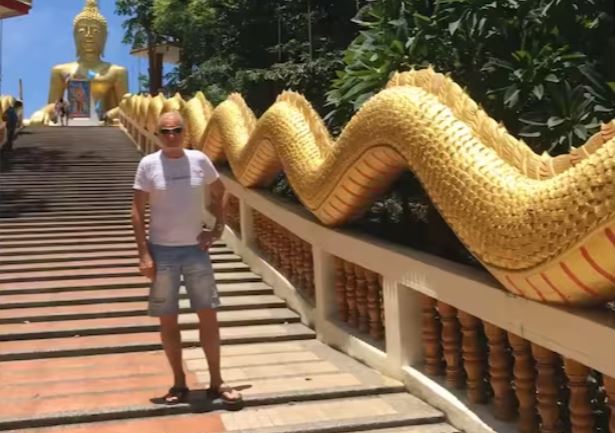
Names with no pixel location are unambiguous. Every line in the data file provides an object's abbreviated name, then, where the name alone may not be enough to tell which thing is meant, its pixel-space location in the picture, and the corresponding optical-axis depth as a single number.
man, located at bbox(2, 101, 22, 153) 14.99
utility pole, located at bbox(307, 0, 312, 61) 10.53
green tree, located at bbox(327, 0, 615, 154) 3.90
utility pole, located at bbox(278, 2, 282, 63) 12.35
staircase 3.61
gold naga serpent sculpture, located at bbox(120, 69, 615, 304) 2.61
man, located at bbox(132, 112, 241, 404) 3.73
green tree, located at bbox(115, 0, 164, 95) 25.55
